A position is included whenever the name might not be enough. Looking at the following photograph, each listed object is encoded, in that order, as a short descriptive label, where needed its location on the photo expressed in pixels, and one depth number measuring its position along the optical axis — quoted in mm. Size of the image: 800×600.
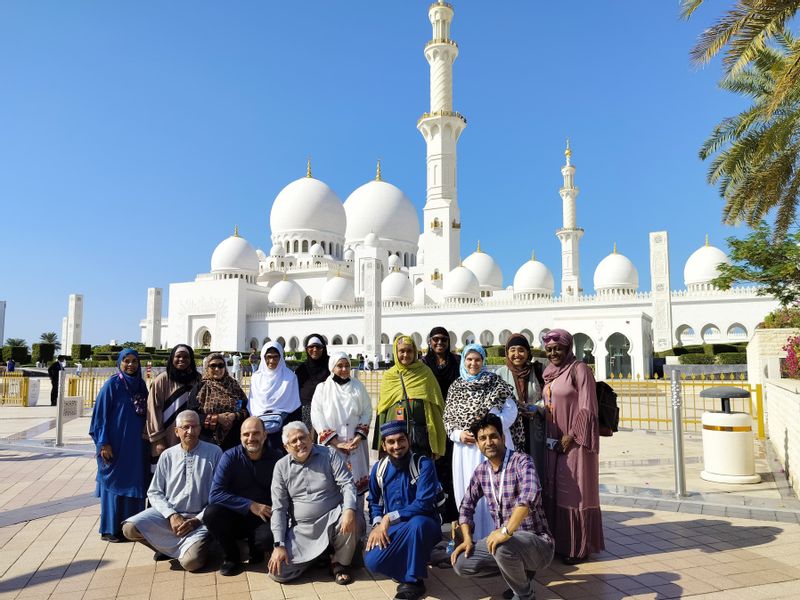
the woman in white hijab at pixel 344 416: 4230
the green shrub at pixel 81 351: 31516
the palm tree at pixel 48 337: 46375
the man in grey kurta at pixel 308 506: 3463
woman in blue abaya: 4293
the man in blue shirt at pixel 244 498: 3594
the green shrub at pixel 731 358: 18703
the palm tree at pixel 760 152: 8141
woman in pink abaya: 3760
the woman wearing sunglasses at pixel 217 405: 4301
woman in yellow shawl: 3967
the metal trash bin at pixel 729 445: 5785
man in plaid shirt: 3012
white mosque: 26531
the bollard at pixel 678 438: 5258
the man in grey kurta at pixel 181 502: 3660
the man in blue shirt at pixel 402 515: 3221
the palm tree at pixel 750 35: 5801
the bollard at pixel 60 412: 8383
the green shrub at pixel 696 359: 19188
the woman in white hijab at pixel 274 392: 4523
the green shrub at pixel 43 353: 30562
